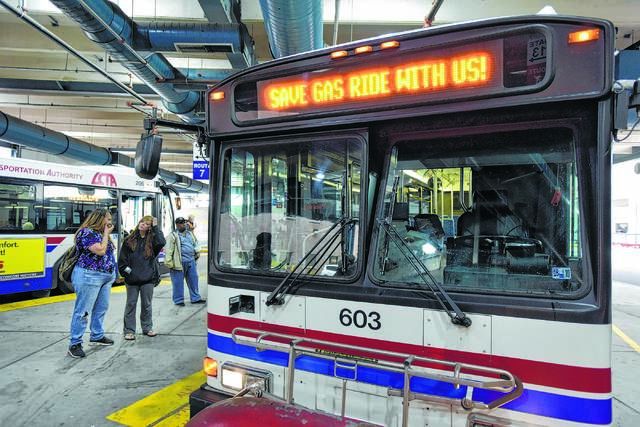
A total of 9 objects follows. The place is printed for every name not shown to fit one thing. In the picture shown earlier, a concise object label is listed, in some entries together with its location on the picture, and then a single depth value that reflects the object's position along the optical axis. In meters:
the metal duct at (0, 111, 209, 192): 11.32
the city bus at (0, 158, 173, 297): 8.59
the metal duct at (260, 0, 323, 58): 4.48
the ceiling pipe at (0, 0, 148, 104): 4.57
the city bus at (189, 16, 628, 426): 1.90
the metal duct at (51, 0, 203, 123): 4.95
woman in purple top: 5.11
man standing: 7.76
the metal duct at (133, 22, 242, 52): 6.09
